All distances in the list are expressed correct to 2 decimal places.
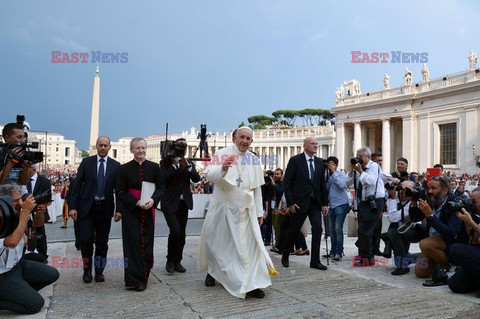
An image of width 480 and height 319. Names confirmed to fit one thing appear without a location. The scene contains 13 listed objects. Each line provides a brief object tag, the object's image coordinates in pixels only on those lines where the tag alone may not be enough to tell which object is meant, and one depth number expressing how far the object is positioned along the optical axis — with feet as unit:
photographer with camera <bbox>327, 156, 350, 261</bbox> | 23.62
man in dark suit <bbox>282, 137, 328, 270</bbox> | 20.49
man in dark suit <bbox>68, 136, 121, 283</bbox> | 17.70
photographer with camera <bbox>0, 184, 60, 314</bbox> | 12.28
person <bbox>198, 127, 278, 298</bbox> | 15.15
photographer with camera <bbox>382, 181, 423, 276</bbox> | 18.94
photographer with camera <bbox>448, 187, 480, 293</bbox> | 14.55
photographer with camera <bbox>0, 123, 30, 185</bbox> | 13.48
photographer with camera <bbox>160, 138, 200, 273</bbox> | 19.43
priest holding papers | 16.03
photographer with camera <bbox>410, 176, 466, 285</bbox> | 16.48
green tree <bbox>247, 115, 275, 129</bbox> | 365.20
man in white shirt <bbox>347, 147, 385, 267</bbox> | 20.81
